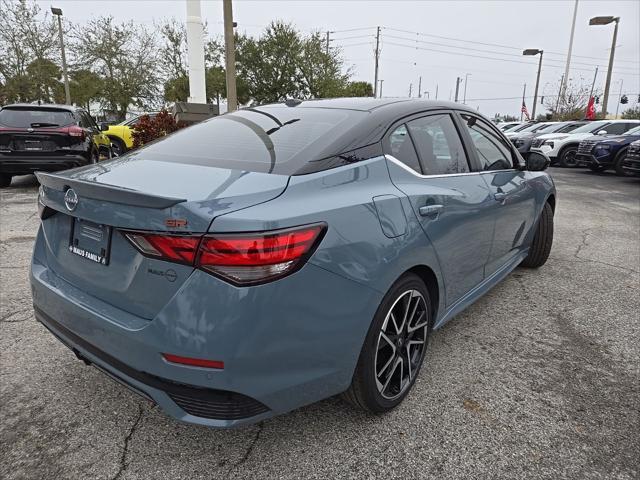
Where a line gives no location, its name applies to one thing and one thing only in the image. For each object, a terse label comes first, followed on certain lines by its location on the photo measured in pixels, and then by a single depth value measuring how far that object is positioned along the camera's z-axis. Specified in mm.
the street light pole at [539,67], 33438
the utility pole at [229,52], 10914
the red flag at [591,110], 30331
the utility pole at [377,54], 41459
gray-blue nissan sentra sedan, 1616
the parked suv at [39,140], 7914
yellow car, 13992
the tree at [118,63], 31094
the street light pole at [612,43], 26156
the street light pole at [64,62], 26258
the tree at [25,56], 28516
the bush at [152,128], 10086
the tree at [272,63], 31641
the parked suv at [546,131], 16727
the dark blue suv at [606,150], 12555
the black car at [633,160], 11016
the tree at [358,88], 37625
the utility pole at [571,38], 29656
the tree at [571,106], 43406
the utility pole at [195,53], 13766
